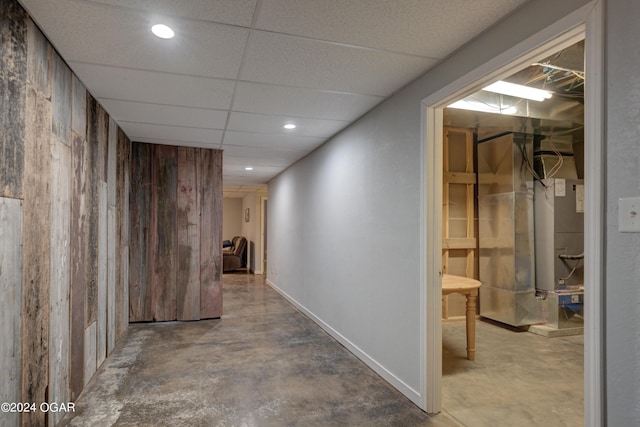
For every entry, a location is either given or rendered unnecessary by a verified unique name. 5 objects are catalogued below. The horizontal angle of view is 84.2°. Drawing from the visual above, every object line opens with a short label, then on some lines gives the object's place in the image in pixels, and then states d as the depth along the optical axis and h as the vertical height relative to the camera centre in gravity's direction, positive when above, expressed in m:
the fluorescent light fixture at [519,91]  3.16 +1.18
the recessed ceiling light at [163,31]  1.85 +1.00
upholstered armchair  9.48 -1.01
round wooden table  3.08 -0.65
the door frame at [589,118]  1.29 +0.38
